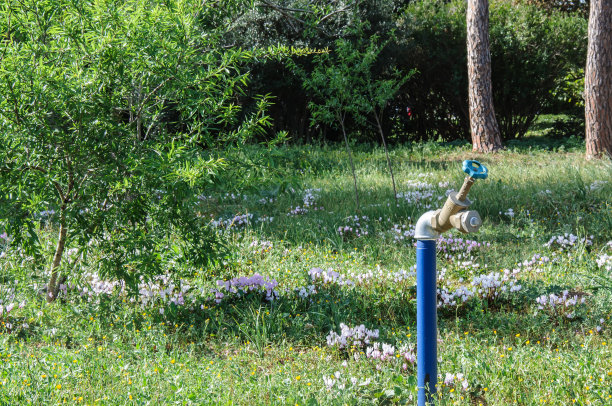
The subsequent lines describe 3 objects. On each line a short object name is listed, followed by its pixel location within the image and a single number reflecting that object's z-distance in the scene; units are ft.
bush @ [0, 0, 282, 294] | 24.26
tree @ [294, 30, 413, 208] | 50.01
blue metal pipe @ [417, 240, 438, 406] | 17.57
